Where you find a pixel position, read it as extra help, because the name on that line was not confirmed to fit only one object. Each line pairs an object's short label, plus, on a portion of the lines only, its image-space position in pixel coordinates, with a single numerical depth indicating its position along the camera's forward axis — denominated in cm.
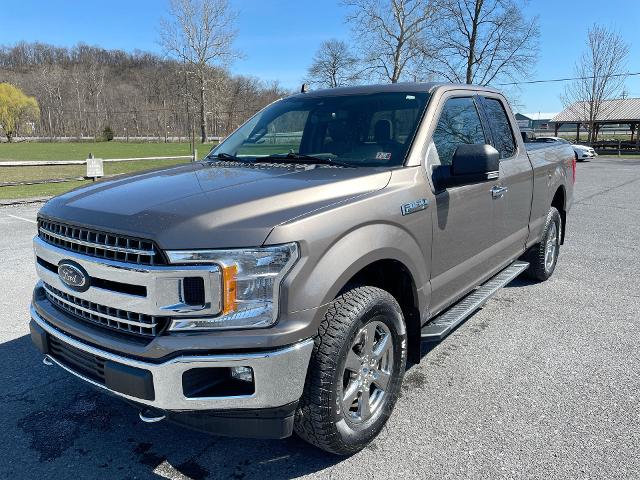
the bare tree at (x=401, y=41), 3631
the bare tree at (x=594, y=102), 4005
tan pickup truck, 209
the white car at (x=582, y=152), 3142
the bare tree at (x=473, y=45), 3575
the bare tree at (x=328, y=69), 4688
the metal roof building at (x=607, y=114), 4375
